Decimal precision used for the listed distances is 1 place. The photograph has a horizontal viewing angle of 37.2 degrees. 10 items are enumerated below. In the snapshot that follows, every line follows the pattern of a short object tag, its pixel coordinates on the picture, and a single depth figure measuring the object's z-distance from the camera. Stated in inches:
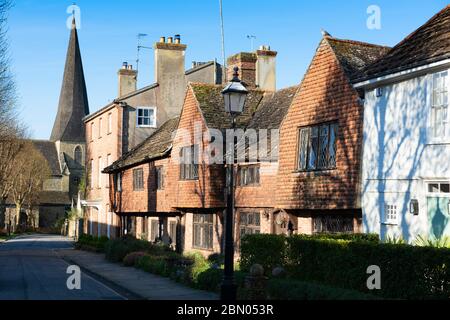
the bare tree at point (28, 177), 3189.0
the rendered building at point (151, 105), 1676.9
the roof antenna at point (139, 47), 1877.5
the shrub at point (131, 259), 1163.4
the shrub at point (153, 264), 977.1
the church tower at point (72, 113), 4217.5
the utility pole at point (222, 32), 1398.3
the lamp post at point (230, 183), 533.6
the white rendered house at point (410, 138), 681.6
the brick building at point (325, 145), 815.1
